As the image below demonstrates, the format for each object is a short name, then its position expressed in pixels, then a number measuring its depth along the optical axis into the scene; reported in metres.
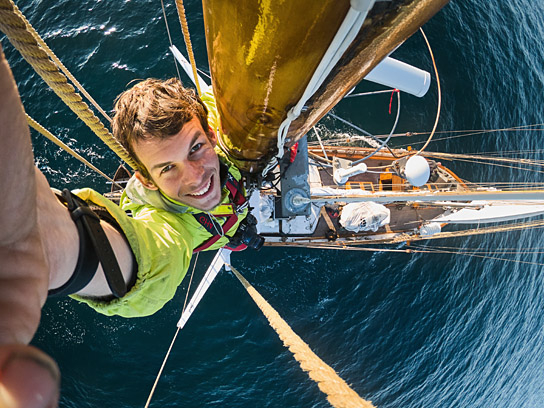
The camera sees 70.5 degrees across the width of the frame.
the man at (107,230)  0.21
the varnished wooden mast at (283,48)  0.38
